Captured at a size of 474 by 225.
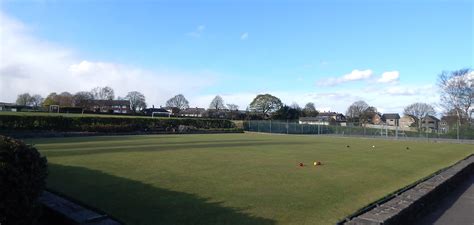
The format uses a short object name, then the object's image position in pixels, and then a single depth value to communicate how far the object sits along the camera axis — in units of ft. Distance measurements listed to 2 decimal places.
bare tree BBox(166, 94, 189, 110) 378.12
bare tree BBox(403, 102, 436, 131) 317.22
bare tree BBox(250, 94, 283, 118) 337.31
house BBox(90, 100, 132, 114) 310.37
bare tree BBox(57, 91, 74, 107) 304.40
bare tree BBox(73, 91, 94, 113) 296.51
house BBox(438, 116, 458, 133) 191.93
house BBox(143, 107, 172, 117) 318.53
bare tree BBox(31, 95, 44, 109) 350.43
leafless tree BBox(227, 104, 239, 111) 380.70
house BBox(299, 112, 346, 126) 342.87
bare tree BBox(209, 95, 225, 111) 367.66
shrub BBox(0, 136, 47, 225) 13.14
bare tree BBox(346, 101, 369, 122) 370.32
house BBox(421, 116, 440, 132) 305.16
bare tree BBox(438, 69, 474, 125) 182.09
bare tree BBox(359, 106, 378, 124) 353.10
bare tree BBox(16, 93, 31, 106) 350.64
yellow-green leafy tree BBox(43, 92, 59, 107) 306.00
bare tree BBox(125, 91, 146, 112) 358.64
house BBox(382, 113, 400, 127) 415.89
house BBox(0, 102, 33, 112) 250.98
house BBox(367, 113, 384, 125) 373.71
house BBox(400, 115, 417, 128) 333.21
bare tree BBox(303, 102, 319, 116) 396.82
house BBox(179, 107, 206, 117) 370.92
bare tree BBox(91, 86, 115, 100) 344.90
